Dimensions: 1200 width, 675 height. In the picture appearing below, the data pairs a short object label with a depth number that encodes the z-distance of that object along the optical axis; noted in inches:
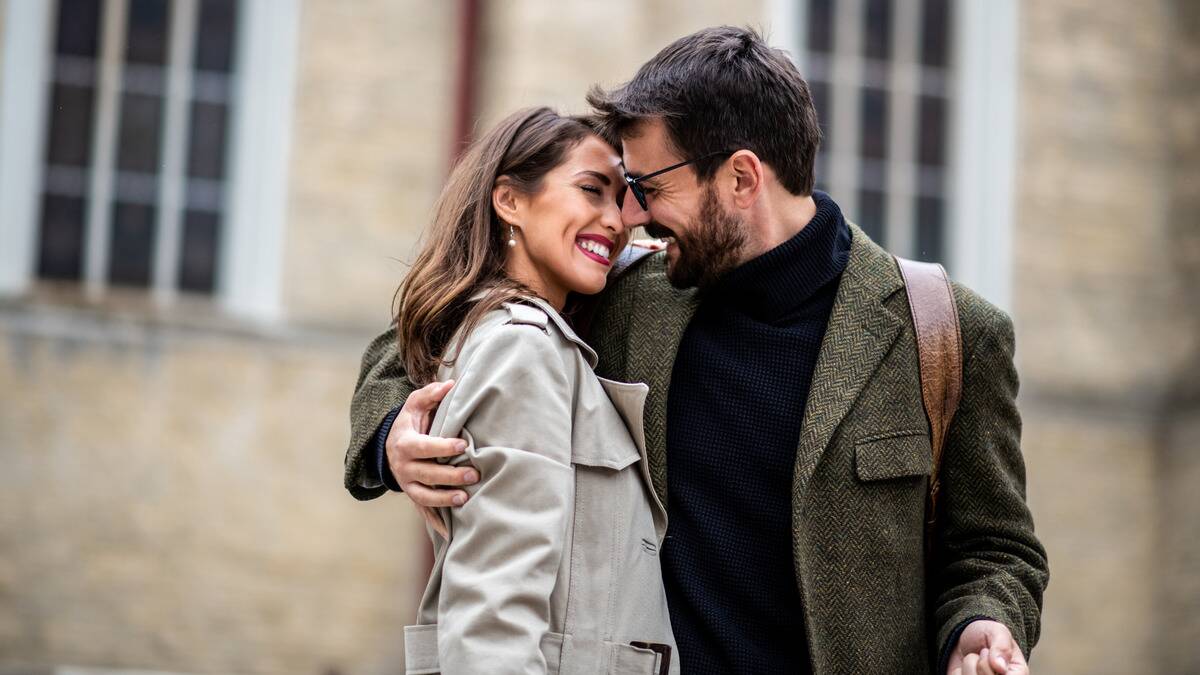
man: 125.5
